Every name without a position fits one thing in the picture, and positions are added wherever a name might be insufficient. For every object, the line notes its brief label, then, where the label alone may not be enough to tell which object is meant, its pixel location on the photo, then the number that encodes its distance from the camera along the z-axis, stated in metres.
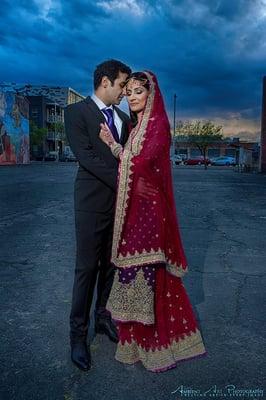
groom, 2.92
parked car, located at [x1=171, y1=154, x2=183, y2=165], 63.84
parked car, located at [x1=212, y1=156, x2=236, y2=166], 66.12
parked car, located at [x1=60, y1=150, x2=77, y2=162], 72.71
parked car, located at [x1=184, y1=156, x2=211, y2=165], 64.81
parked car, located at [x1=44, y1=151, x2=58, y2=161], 76.90
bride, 2.75
